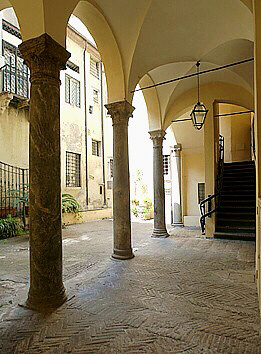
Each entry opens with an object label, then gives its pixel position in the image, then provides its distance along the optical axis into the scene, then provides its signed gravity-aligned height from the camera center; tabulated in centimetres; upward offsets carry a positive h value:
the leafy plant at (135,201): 1747 -91
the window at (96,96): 1833 +603
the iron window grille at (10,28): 1212 +710
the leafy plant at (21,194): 1158 -26
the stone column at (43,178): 379 +14
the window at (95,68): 1804 +784
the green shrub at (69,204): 1402 -86
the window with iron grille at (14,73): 1200 +511
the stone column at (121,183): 654 +9
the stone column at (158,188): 976 -6
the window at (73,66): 1592 +704
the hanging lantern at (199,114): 756 +196
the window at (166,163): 1705 +142
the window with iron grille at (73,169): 1546 +103
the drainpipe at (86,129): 1672 +354
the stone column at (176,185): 1448 +6
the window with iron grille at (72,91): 1582 +563
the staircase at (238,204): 939 -72
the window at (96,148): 1811 +259
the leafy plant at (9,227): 1034 -149
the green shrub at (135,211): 1727 -153
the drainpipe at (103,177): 1834 +63
